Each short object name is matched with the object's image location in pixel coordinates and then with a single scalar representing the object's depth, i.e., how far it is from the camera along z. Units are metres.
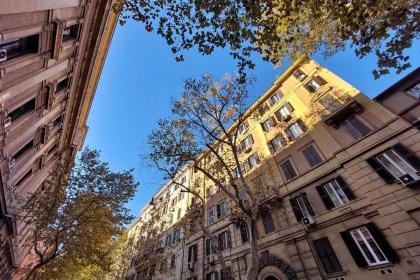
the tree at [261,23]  6.04
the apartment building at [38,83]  10.06
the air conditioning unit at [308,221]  12.72
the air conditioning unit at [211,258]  18.57
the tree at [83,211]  13.46
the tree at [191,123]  13.88
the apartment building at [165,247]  24.45
